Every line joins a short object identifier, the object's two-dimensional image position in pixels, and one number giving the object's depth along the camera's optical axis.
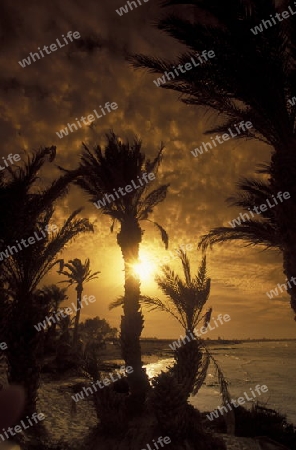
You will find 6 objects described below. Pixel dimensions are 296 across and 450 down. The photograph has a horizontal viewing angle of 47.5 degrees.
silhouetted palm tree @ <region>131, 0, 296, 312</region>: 6.59
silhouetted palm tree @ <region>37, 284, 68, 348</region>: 40.09
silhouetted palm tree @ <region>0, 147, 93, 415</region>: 8.49
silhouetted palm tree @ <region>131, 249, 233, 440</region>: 8.66
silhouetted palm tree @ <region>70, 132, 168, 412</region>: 12.08
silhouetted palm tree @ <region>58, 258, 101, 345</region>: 37.38
